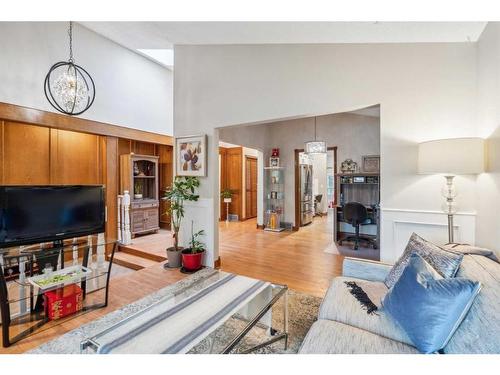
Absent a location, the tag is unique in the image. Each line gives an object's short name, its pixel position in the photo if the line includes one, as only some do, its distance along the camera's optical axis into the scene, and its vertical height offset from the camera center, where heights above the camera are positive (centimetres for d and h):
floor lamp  183 +23
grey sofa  106 -79
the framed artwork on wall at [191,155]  346 +46
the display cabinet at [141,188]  482 -5
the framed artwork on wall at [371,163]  505 +48
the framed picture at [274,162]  620 +62
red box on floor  221 -110
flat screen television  216 -27
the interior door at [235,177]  749 +28
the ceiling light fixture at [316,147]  478 +78
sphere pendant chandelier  313 +137
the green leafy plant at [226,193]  729 -24
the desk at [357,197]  475 -25
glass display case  612 -32
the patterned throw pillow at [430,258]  141 -47
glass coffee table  129 -85
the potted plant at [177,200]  345 -21
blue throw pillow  112 -61
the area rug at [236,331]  154 -121
